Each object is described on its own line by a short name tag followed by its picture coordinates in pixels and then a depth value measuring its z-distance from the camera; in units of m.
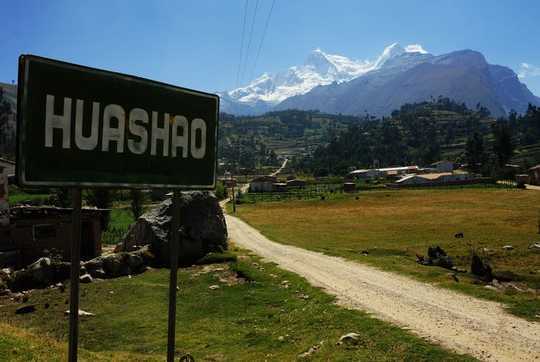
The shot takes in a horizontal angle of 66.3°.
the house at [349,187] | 137.31
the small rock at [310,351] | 13.29
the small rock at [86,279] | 27.33
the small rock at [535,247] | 35.00
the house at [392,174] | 190.12
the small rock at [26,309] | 21.89
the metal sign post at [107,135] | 5.63
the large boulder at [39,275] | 27.33
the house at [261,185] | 157.21
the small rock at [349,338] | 13.57
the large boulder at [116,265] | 28.97
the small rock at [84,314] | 20.22
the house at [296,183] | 167.12
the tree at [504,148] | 170.62
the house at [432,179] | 153.12
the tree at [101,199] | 56.19
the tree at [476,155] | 183.38
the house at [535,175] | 128.12
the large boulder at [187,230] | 33.38
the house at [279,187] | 153.68
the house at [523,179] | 121.82
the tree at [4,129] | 175.95
